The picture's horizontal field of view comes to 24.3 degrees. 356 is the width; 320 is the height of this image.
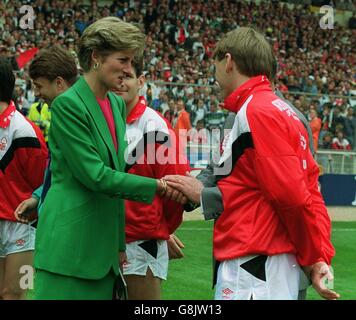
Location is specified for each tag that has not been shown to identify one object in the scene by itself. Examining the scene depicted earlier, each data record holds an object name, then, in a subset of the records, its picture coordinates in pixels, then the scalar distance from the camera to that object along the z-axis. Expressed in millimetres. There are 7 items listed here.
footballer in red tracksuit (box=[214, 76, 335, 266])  3605
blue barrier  19969
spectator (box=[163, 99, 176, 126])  19609
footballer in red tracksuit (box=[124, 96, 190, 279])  5074
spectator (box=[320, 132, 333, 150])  21984
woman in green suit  3779
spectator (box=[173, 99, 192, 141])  19094
